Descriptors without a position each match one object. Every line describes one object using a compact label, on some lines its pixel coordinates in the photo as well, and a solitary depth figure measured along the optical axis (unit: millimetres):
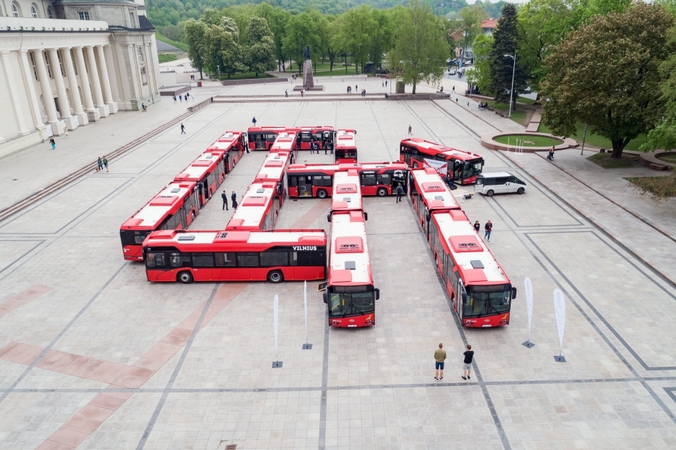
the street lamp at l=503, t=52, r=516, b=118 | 56281
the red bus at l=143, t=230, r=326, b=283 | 21656
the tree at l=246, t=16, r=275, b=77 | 100125
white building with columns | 45781
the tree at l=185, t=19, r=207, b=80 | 97312
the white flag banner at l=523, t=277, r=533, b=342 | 17453
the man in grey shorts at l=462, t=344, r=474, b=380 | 15414
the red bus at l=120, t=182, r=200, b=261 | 23500
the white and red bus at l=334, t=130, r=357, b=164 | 38969
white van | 32406
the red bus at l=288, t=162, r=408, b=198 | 32688
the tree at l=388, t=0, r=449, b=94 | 72500
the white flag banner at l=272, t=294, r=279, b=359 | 16578
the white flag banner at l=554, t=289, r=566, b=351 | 16250
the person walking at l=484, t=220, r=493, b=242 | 25103
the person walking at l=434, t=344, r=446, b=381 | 15070
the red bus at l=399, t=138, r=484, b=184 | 34406
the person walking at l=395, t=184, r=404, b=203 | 31906
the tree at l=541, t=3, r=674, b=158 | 32812
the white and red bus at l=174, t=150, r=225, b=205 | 30938
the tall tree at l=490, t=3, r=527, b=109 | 59781
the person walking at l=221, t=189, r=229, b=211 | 30422
